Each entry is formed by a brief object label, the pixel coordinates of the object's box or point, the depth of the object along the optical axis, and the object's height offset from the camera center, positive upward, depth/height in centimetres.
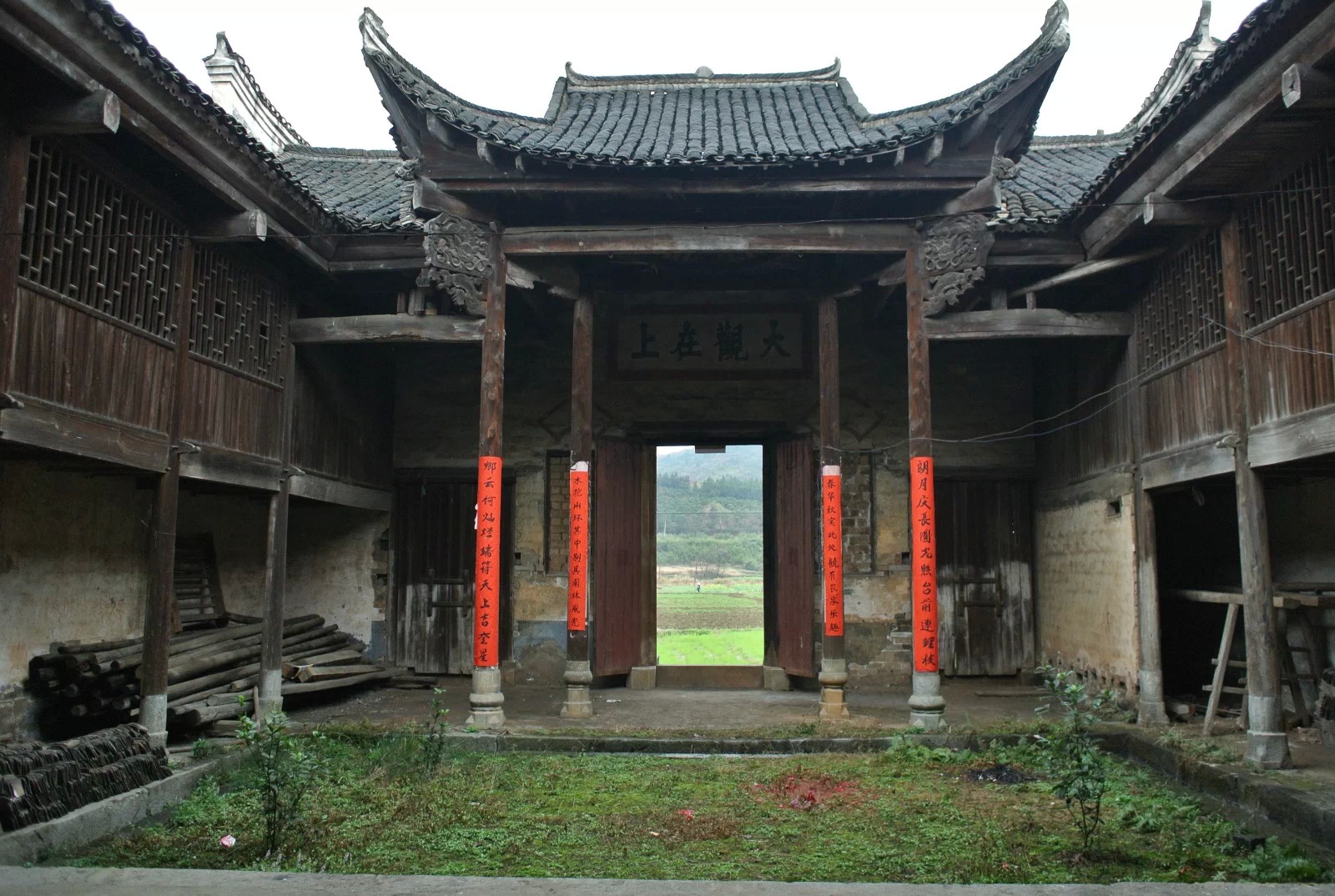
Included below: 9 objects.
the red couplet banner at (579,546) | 888 +16
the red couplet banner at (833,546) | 881 +17
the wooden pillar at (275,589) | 884 -22
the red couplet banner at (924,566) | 833 +0
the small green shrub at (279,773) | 509 -107
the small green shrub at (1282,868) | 485 -147
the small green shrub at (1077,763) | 514 -106
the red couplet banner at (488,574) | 848 -8
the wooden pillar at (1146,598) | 844 -27
